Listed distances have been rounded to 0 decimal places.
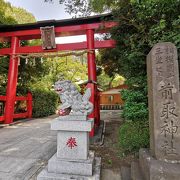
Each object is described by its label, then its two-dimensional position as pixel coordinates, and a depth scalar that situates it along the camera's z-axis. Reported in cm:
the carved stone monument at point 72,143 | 343
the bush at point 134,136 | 473
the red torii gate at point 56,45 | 844
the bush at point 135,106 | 534
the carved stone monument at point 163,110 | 316
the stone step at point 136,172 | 344
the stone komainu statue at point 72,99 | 376
